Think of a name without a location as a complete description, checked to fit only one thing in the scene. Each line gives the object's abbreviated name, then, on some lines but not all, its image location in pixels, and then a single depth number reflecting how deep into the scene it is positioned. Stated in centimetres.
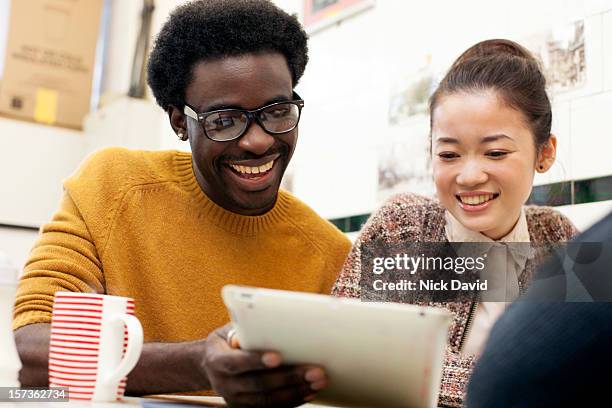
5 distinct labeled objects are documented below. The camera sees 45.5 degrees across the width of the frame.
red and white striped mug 79
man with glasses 127
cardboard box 348
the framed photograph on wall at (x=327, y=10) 219
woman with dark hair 120
